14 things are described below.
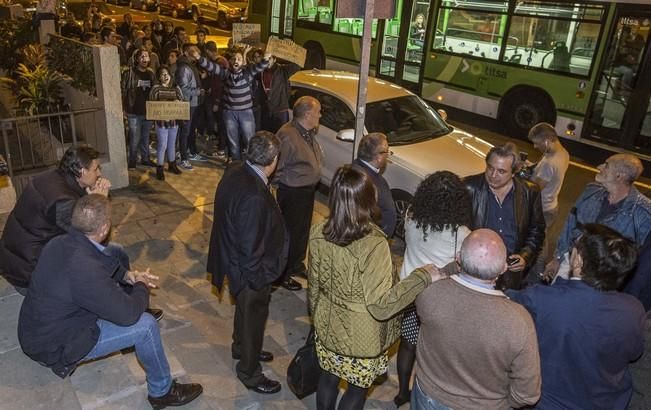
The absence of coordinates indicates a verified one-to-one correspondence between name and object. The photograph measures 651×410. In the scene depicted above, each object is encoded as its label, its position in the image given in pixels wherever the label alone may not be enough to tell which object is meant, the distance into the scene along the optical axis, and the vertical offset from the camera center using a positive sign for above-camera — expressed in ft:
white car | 22.44 -5.32
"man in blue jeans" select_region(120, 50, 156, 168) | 26.84 -4.83
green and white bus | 32.71 -3.05
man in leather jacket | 14.16 -4.64
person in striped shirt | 27.37 -4.72
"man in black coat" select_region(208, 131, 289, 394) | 12.42 -5.41
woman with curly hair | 11.48 -4.12
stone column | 24.88 -5.40
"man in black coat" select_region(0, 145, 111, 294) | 13.75 -5.47
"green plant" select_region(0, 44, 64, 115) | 28.37 -5.49
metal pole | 14.23 -1.68
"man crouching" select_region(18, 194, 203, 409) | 10.98 -6.30
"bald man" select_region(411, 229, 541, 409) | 8.40 -4.68
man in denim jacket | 14.07 -4.39
